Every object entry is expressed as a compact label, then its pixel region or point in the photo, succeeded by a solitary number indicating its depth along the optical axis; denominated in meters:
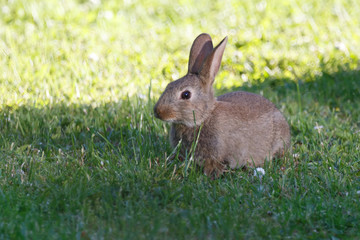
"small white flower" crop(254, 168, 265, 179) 8.46
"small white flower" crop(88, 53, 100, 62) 13.92
